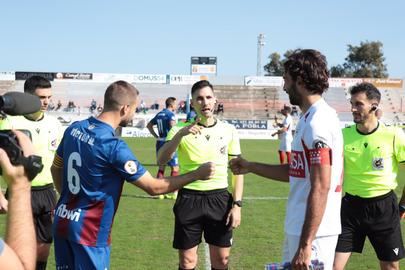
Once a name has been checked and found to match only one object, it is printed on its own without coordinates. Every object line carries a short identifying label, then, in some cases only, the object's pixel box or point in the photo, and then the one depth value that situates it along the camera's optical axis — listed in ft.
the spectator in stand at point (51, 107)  152.99
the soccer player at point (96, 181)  11.60
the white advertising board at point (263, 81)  175.01
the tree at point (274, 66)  271.69
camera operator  6.58
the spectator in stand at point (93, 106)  150.71
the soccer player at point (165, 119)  44.62
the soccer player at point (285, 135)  56.90
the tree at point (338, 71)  257.77
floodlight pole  262.26
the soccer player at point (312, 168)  10.60
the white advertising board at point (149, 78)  173.17
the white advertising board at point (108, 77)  171.99
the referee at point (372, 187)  16.85
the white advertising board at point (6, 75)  167.43
